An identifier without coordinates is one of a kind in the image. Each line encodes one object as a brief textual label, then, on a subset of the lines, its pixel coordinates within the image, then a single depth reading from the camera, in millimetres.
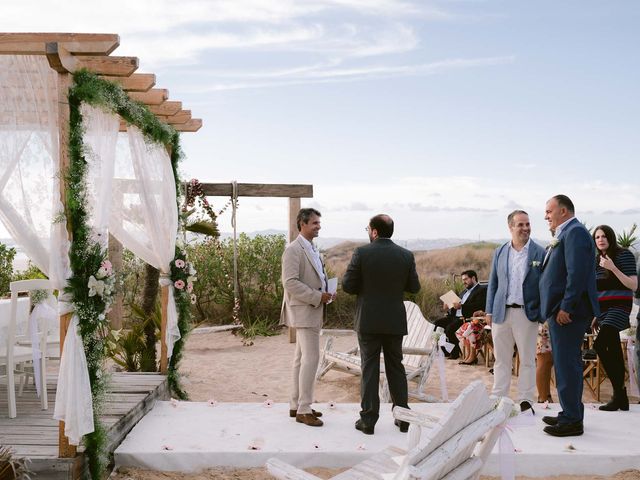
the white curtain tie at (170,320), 7203
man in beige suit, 5461
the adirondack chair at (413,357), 6977
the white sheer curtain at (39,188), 4547
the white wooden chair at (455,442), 2600
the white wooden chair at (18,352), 5676
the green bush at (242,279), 13422
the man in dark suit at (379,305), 5176
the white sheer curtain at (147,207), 6309
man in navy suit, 5074
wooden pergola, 4508
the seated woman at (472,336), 8781
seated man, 9312
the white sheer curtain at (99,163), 4828
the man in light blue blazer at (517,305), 5602
